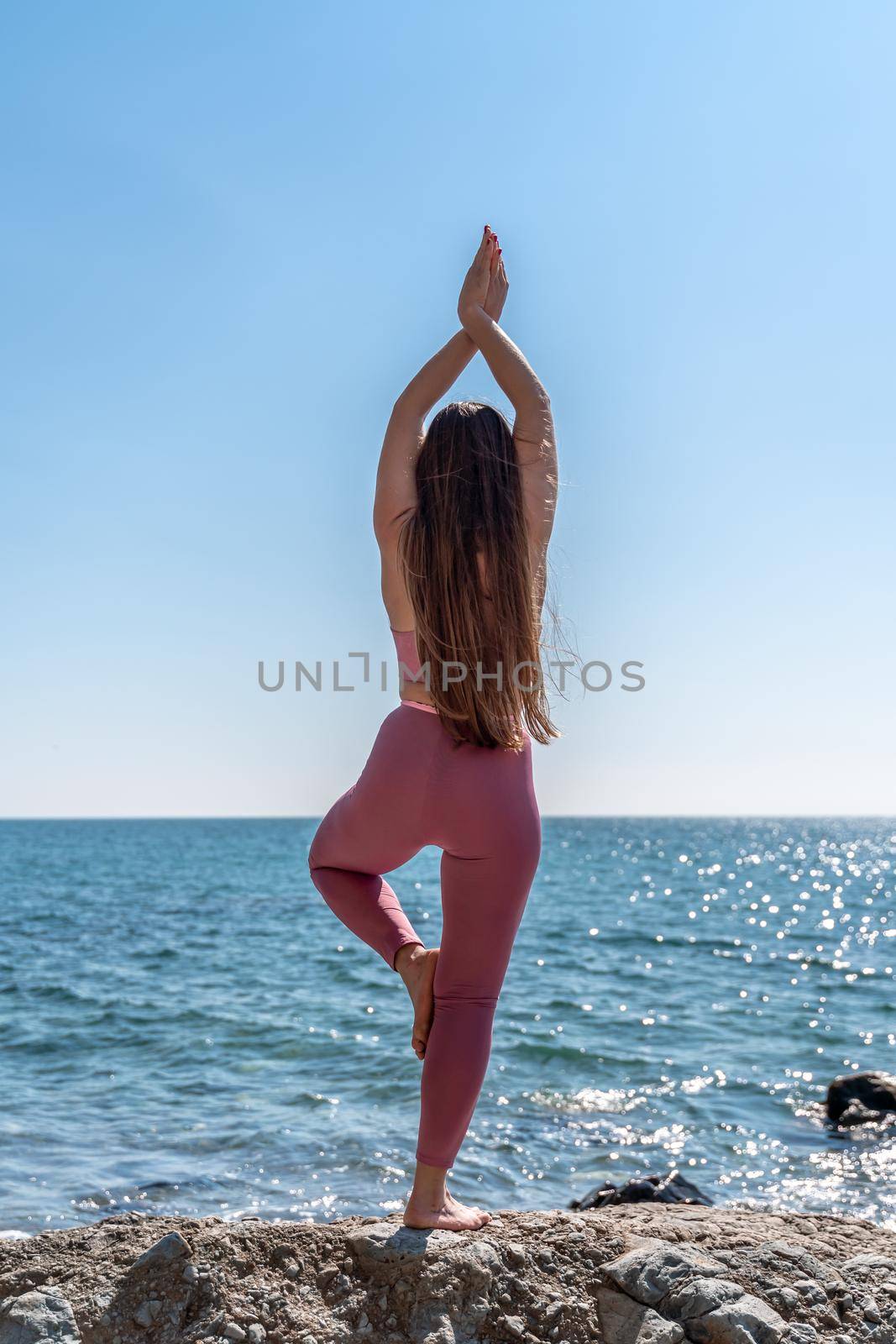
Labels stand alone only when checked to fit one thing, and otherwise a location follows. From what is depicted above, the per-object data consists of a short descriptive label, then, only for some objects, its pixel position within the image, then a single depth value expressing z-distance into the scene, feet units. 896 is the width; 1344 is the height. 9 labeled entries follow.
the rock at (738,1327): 8.00
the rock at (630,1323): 8.05
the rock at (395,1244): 8.49
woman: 8.66
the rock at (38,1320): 7.79
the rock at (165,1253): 8.39
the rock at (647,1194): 19.02
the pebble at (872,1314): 8.51
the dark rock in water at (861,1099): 29.30
